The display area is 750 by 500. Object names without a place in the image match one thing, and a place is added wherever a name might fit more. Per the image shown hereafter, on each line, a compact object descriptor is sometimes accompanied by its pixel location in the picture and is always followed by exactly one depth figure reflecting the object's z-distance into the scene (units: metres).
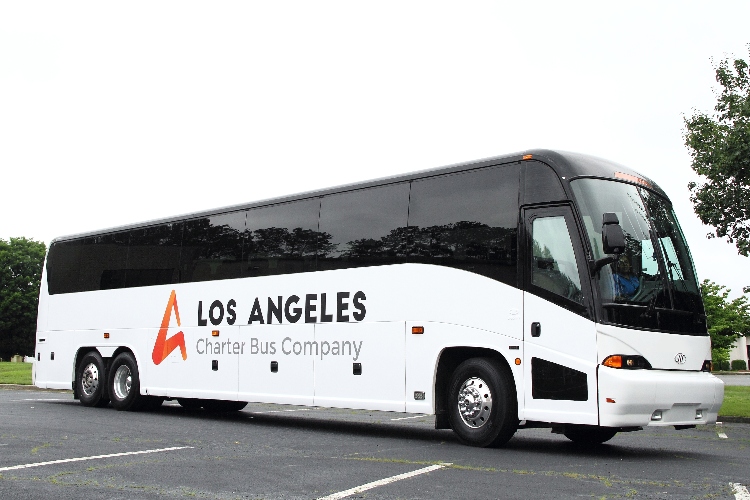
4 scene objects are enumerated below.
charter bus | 10.38
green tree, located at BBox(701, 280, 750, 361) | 81.69
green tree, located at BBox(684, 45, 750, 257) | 22.38
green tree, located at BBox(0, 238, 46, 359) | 78.19
